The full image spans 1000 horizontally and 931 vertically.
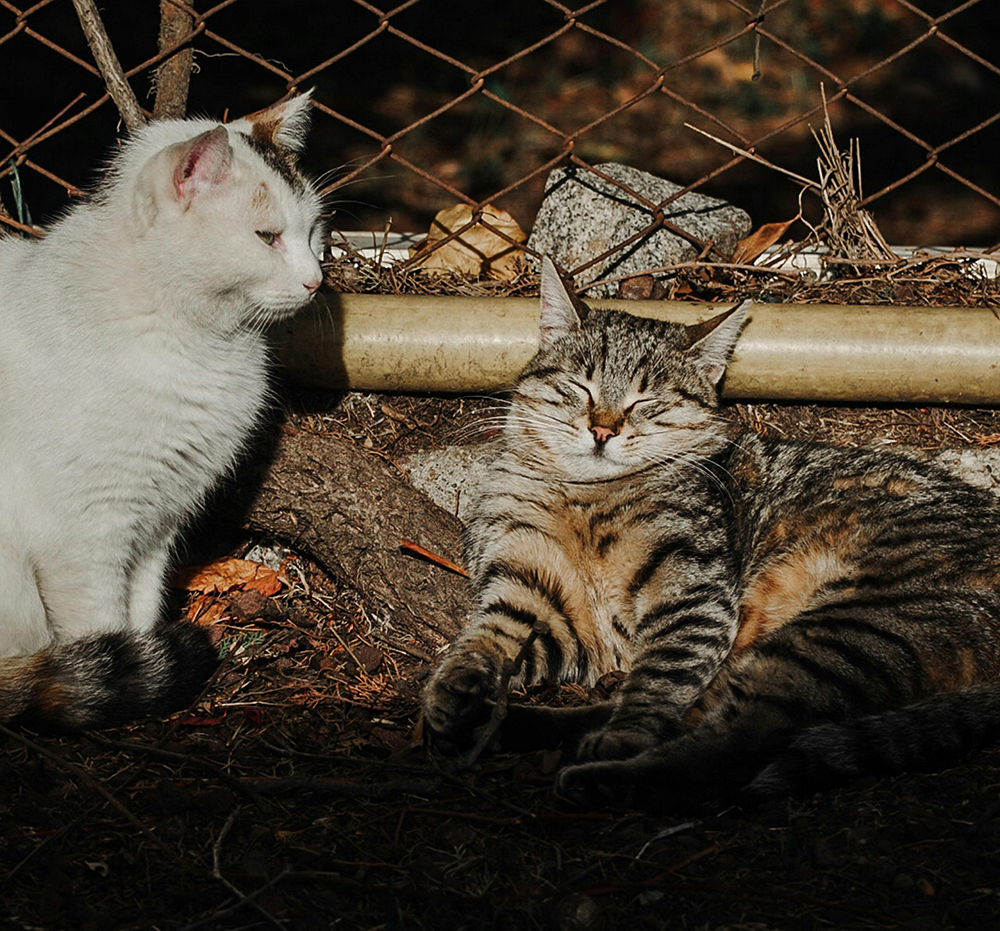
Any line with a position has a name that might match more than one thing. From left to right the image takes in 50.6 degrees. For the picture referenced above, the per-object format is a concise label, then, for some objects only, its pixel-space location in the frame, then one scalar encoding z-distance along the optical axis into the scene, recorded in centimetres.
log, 336
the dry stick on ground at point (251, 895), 199
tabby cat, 251
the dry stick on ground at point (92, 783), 218
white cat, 270
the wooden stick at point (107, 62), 354
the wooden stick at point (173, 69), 361
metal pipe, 353
